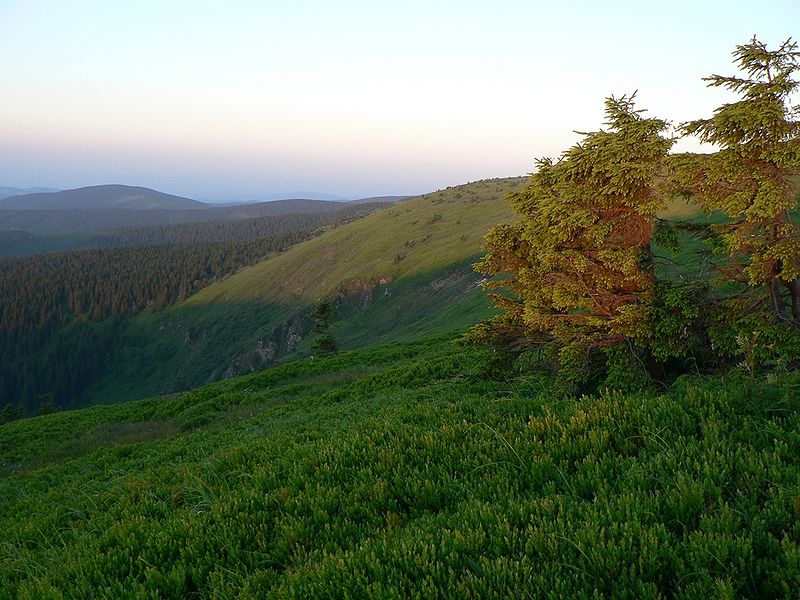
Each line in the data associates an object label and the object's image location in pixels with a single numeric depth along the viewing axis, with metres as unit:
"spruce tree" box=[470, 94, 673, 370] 8.68
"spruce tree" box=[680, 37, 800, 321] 7.38
